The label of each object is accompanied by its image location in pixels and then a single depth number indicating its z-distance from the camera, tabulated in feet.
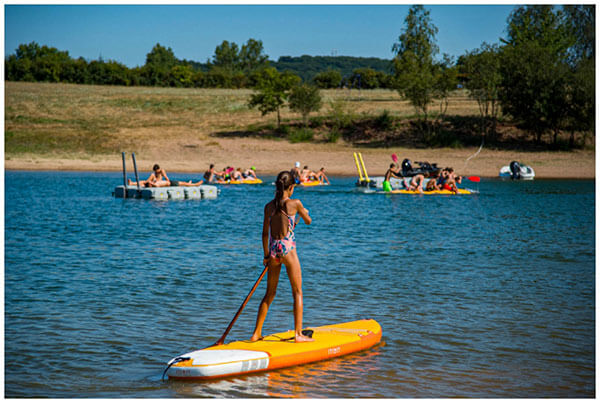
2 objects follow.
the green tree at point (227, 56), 510.58
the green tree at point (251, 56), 517.35
